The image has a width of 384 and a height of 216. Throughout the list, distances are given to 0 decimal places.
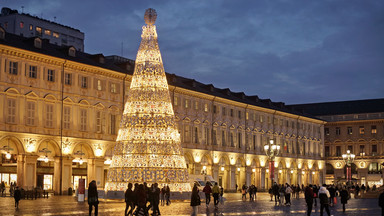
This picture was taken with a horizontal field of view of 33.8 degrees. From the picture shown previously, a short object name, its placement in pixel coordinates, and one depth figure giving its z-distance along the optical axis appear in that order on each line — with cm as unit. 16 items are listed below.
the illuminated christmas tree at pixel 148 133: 3441
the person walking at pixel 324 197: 2492
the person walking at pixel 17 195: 3067
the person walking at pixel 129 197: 2386
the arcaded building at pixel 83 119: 4634
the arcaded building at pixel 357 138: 9626
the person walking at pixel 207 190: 3241
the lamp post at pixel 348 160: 5922
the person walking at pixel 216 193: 3288
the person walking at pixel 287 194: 3850
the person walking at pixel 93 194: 2222
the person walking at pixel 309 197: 2608
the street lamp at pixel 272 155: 4022
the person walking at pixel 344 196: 3121
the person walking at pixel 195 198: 2581
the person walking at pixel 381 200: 1880
